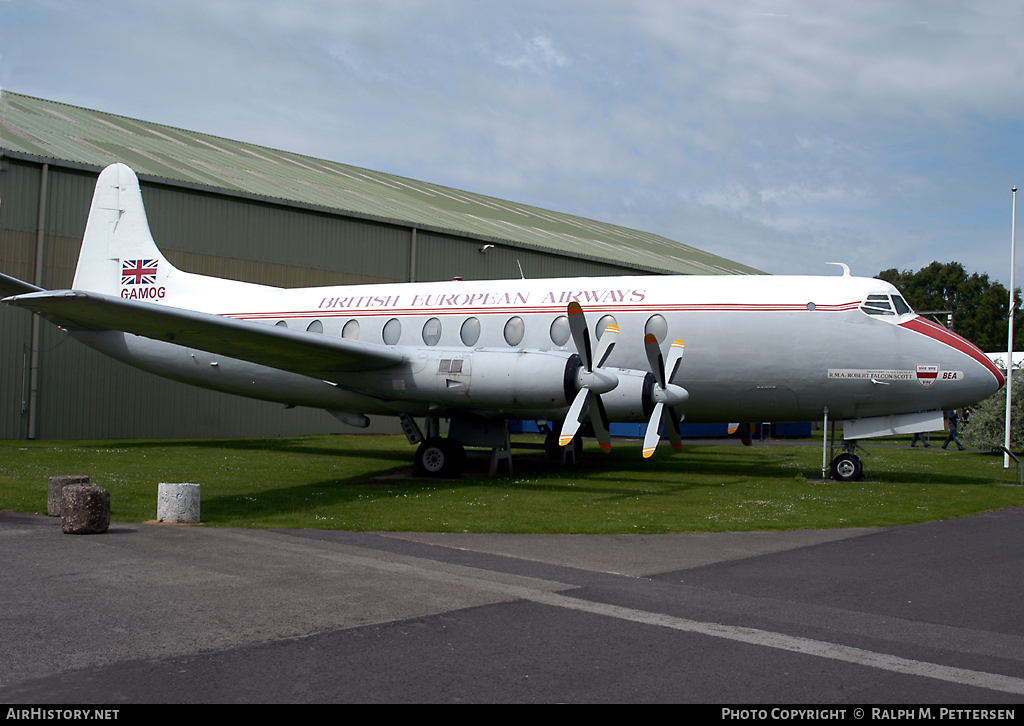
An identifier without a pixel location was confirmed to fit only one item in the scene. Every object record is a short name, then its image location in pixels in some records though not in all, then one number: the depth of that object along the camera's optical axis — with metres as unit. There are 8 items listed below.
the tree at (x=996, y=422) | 25.38
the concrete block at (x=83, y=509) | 9.24
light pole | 18.79
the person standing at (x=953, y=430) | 28.86
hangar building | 23.80
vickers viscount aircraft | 13.88
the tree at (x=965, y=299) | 76.88
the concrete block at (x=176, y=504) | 10.36
